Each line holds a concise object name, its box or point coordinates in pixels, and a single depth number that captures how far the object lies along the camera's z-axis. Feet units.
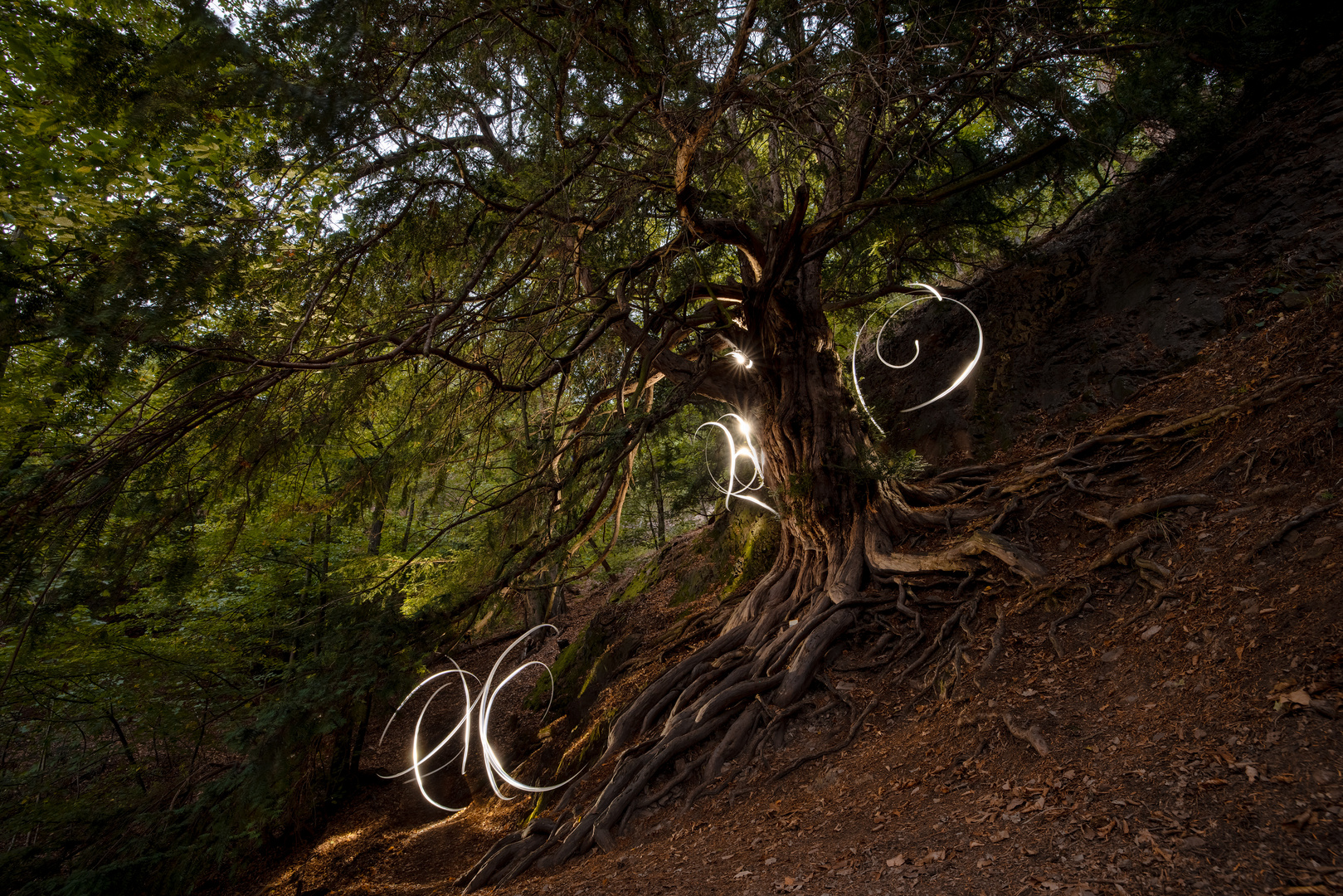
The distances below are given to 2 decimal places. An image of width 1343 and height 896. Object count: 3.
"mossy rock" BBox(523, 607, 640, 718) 27.45
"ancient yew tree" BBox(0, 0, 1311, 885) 11.44
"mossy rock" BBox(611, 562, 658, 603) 35.58
